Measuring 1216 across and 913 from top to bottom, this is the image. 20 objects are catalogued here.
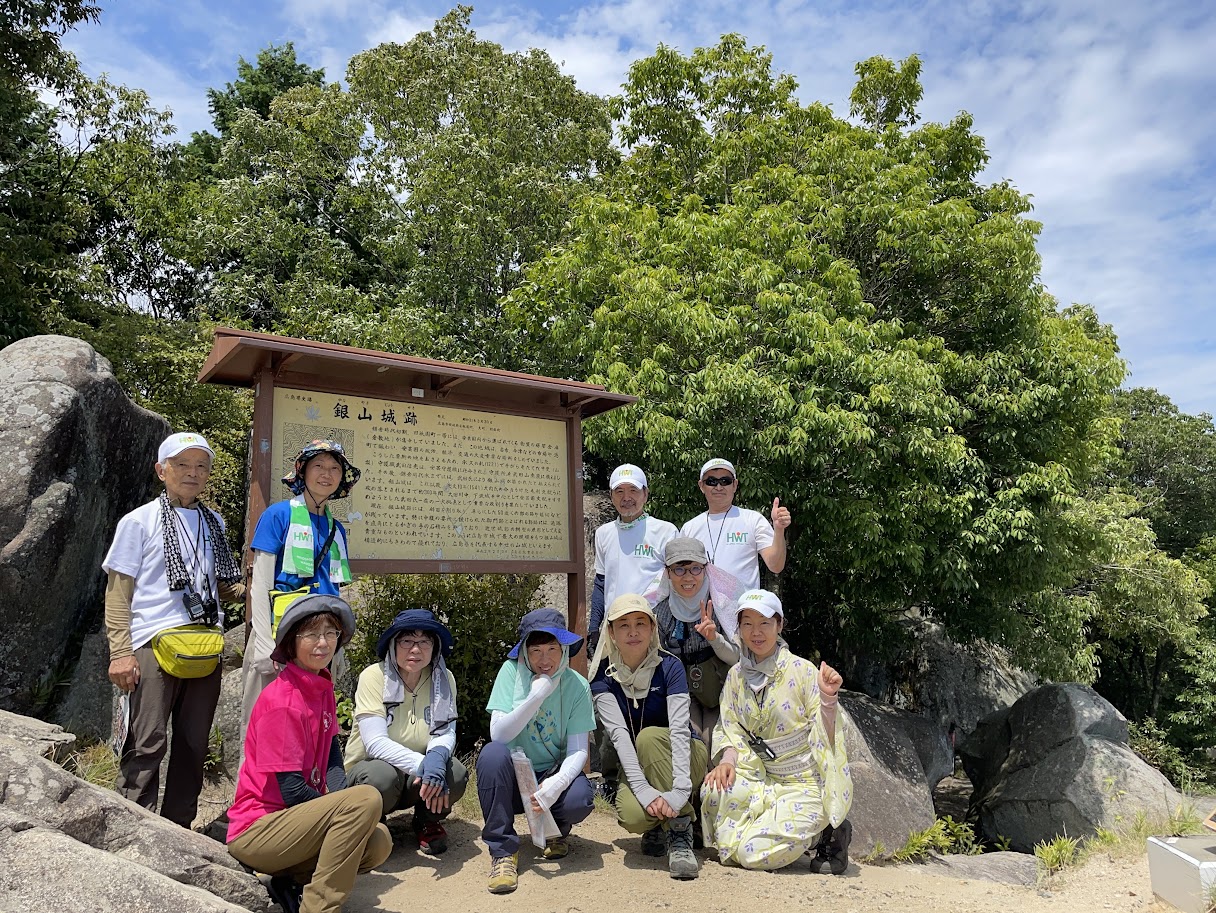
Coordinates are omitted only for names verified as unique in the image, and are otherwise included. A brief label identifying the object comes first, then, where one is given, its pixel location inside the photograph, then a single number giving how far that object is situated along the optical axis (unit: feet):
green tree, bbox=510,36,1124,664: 26.40
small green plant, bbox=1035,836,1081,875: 19.40
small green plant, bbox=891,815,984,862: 19.93
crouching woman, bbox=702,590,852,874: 14.98
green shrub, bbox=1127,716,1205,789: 49.89
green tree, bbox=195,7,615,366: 48.52
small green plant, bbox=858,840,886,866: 19.11
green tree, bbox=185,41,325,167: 71.46
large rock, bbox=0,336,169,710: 19.13
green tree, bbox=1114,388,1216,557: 77.00
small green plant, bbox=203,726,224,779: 19.80
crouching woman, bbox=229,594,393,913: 11.09
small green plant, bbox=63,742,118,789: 16.26
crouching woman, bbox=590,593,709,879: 14.79
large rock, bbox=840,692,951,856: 20.44
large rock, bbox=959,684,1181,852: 26.61
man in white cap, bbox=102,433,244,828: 13.51
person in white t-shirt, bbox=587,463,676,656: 17.93
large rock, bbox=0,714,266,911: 9.68
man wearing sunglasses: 17.67
